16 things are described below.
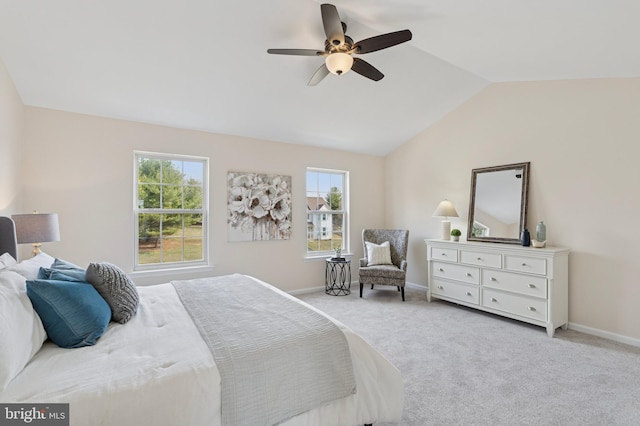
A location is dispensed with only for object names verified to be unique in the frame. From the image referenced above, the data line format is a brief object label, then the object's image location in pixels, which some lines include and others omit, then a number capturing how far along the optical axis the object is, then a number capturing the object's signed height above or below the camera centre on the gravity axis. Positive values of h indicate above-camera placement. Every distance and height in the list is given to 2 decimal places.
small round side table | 4.83 -1.08
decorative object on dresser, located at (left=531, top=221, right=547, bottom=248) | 3.41 -0.28
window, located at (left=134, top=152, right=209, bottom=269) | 3.72 +0.03
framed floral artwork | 4.18 +0.08
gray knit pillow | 1.79 -0.47
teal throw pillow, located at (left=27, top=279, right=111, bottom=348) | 1.45 -0.49
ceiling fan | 2.13 +1.25
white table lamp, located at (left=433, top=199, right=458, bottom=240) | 4.34 -0.01
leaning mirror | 3.80 +0.12
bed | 1.11 -0.65
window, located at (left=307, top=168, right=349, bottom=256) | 5.04 +0.02
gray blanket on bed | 1.31 -0.70
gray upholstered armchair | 4.43 -0.72
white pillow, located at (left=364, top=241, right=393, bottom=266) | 4.78 -0.66
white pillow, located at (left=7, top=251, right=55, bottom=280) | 1.67 -0.32
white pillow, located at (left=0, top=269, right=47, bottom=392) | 1.14 -0.49
